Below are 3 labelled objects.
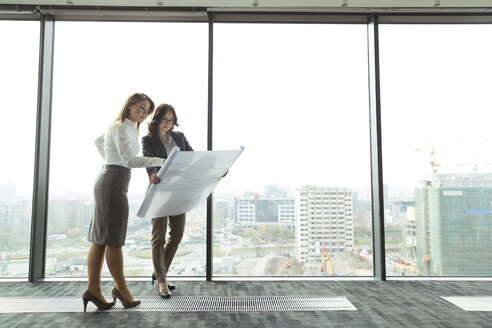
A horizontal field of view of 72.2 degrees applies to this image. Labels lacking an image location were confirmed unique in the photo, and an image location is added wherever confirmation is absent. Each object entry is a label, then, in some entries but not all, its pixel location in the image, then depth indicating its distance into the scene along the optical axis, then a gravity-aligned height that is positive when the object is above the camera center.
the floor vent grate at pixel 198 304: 2.01 -0.70
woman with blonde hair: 1.91 -0.04
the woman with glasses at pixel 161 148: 2.23 +0.29
